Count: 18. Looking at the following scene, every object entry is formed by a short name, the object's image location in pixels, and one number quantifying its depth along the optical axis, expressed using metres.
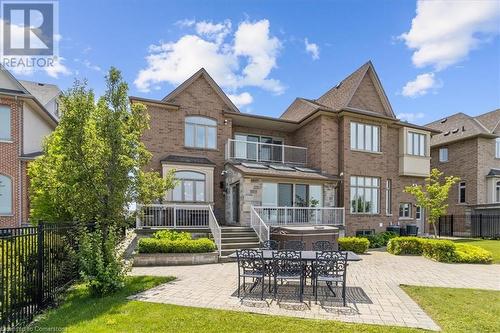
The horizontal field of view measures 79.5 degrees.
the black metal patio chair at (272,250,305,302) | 7.23
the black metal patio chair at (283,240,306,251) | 9.98
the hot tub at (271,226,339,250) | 13.16
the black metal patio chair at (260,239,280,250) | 9.98
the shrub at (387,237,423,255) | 14.43
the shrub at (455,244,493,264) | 12.62
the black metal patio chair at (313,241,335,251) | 9.08
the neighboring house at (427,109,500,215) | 25.03
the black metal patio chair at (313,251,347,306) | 6.94
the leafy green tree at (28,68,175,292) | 7.64
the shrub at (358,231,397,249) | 16.66
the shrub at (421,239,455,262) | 12.84
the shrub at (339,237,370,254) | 14.38
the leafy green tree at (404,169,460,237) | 18.08
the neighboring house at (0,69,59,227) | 15.57
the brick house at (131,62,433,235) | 16.59
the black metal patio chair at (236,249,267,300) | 7.35
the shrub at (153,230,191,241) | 12.05
